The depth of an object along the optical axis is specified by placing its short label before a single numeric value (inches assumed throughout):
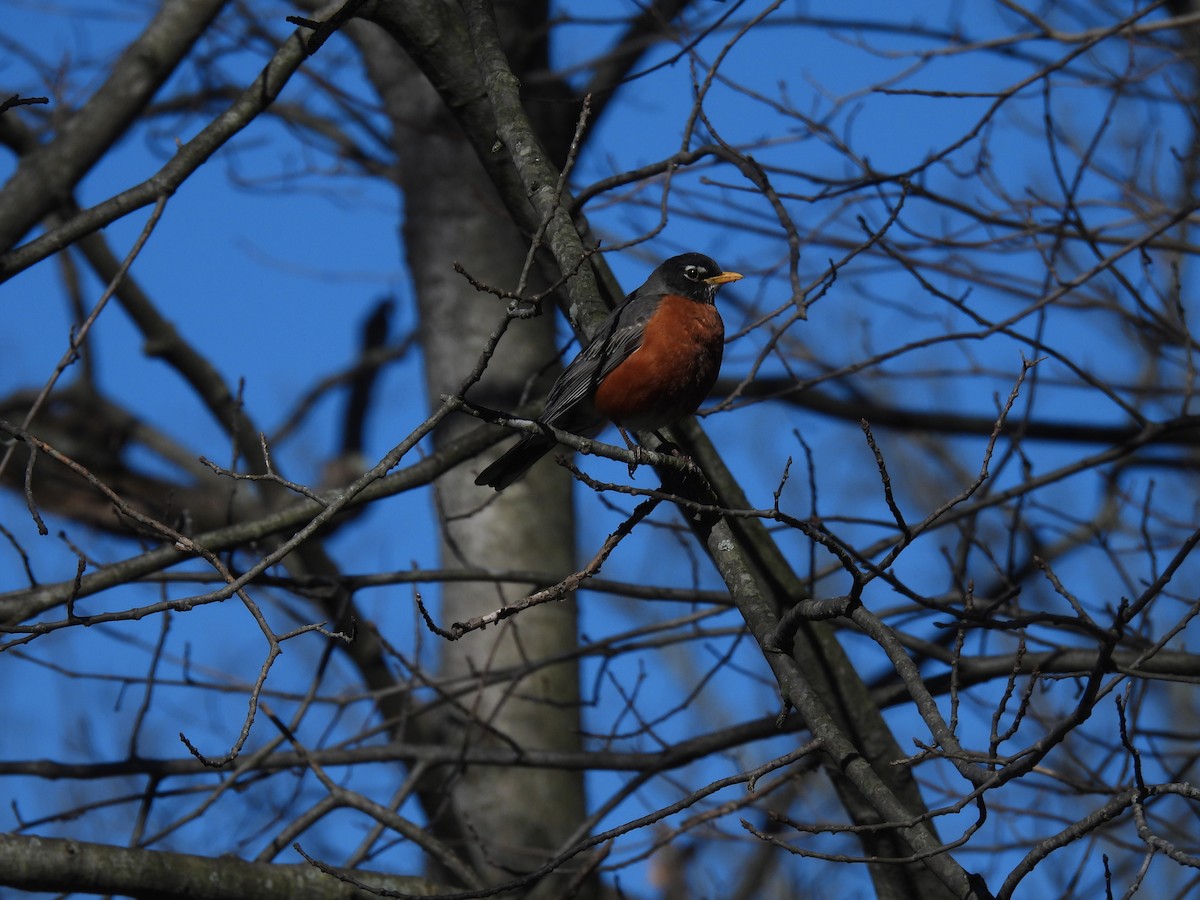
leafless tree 210.8
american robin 336.2
